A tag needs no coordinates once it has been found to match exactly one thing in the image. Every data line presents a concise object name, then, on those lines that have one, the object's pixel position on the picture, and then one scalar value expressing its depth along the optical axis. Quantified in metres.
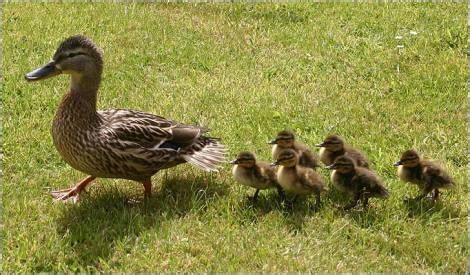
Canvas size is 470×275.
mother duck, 4.75
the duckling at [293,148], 5.11
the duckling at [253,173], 4.80
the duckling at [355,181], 4.71
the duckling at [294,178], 4.73
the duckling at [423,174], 4.82
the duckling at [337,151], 5.10
